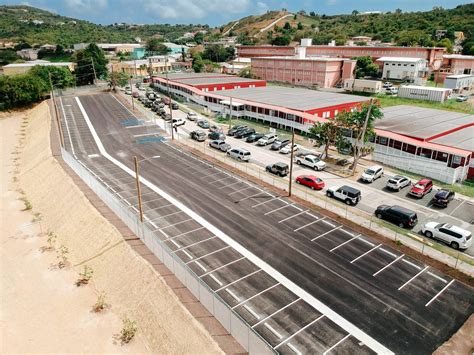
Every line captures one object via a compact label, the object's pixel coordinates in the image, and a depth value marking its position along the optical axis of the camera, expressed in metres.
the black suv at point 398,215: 31.73
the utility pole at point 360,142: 43.23
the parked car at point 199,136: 60.38
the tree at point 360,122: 45.31
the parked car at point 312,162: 47.15
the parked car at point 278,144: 55.09
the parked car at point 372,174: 42.72
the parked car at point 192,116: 73.94
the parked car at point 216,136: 59.28
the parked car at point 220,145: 53.58
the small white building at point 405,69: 110.38
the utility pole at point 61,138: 57.01
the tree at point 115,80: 105.50
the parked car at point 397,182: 40.28
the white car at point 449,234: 28.39
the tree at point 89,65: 119.44
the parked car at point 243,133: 62.31
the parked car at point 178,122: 69.61
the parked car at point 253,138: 59.44
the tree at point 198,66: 147.25
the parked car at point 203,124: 67.88
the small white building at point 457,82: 97.69
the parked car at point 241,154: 50.00
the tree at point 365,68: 118.62
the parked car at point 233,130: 63.19
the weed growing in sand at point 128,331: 22.81
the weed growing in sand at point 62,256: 31.98
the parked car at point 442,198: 36.16
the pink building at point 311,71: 110.06
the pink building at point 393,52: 119.02
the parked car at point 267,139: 57.72
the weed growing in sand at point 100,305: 25.73
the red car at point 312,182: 40.75
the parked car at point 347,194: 36.75
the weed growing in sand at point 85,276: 29.17
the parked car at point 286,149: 53.41
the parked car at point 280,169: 44.66
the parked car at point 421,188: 38.44
